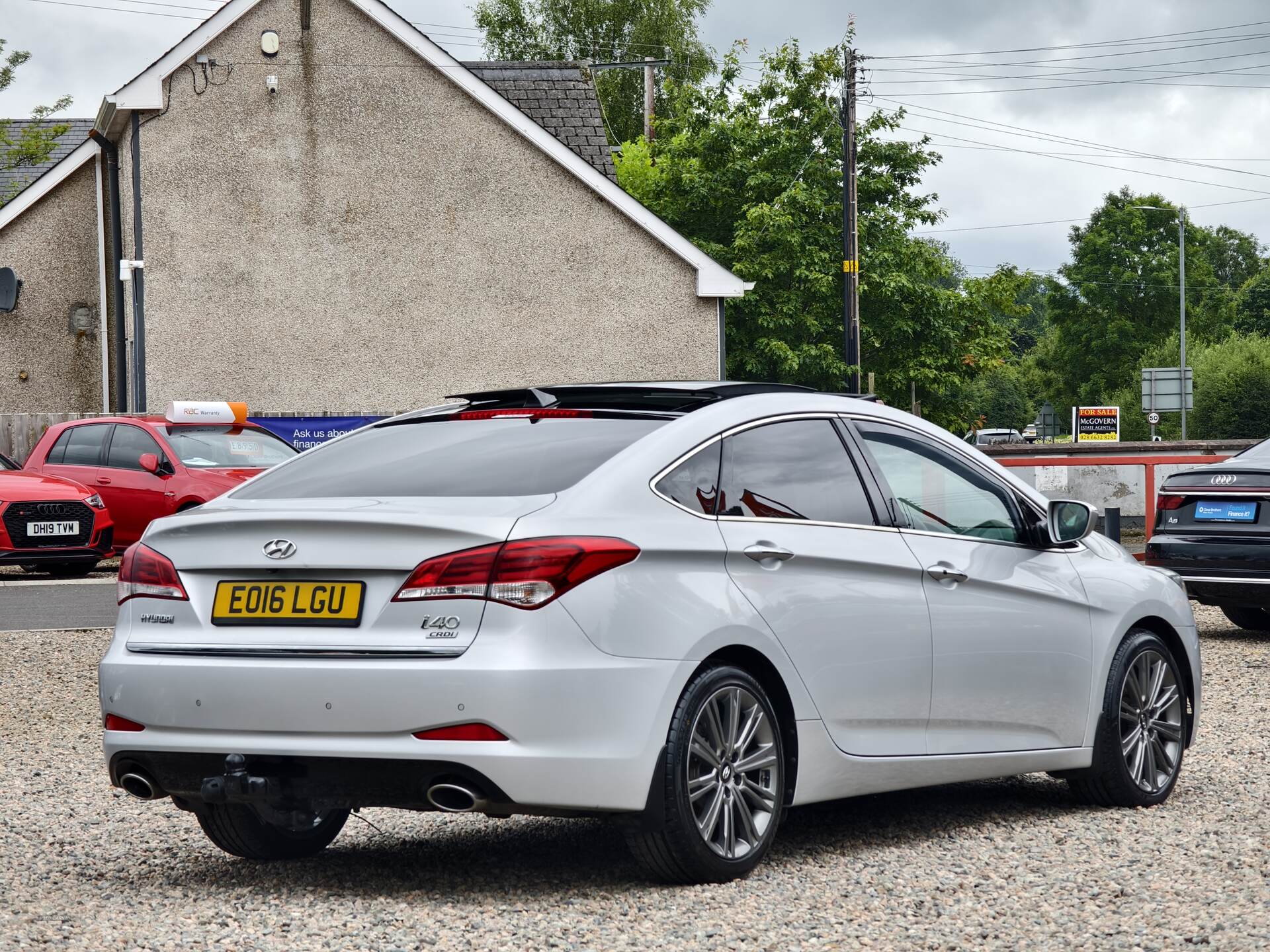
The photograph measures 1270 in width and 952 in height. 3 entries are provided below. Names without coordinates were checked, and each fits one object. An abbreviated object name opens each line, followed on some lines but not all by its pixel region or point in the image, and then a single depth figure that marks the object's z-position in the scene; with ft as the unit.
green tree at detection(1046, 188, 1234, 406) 321.73
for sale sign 224.94
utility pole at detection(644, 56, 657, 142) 170.91
